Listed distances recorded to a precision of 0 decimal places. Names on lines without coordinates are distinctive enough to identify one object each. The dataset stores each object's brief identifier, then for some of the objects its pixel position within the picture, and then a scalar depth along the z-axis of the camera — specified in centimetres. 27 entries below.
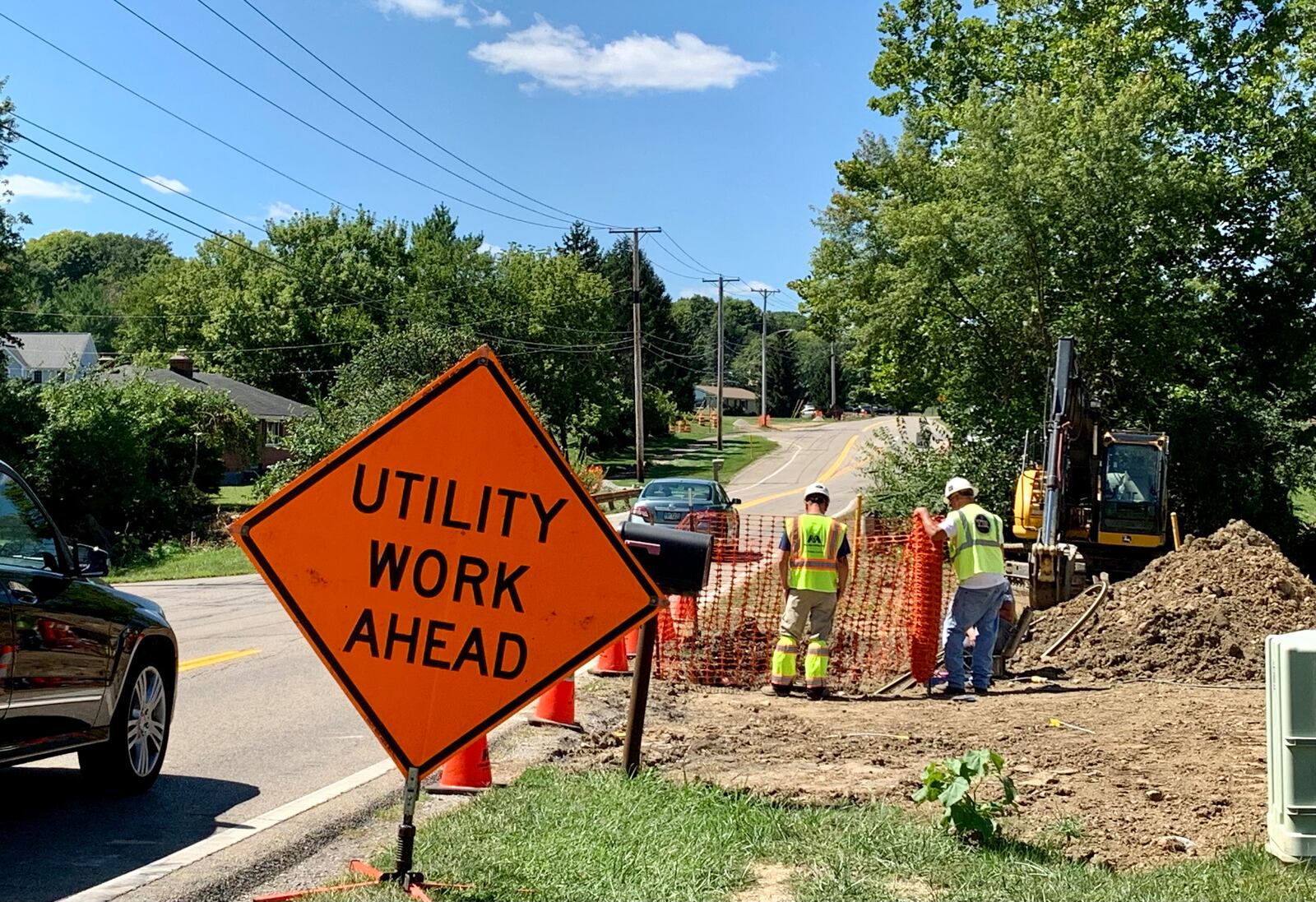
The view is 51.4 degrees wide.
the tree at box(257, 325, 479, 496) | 3678
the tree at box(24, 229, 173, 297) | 14212
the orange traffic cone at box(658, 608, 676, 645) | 1299
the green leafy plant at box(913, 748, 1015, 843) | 599
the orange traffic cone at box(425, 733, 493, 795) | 751
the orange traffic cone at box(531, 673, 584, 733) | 967
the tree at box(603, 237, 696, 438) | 8362
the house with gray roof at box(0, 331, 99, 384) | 7281
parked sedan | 2584
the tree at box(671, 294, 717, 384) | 10050
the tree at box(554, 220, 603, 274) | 8494
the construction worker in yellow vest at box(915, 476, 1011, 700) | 1174
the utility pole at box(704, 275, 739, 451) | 7612
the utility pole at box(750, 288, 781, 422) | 10744
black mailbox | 738
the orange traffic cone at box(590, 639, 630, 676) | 1251
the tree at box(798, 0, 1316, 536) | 2944
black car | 637
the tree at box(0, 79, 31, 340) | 3359
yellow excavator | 2345
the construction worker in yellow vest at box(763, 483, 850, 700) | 1138
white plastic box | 551
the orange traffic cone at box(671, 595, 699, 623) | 1332
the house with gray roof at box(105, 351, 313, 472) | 6050
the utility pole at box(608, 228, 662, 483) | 5238
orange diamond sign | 540
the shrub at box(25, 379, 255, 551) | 3244
